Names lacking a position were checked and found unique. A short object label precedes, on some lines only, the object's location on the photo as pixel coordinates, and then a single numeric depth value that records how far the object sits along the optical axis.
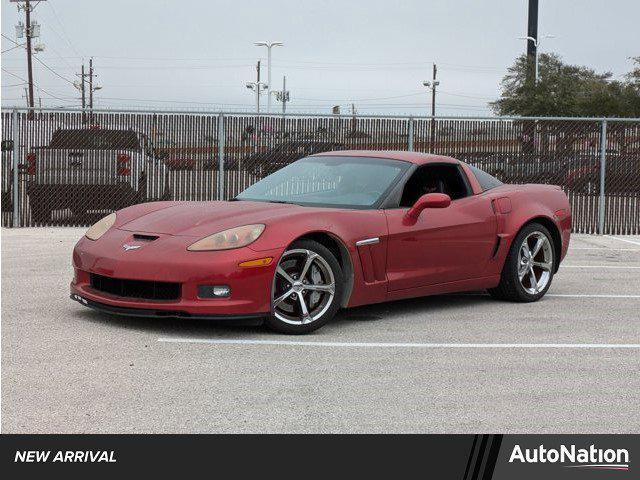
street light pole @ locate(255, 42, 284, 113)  61.16
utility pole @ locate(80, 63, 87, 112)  89.88
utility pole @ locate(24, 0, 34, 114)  57.56
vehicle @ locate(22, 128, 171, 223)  15.70
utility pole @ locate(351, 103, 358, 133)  16.28
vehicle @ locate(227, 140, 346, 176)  16.17
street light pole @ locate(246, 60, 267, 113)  76.59
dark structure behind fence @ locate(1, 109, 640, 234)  15.73
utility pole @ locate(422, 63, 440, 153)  70.94
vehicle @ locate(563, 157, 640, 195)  16.69
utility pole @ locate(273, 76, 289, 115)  87.38
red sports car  6.95
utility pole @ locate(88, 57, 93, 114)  90.19
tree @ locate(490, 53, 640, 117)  50.47
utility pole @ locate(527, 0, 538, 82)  35.66
